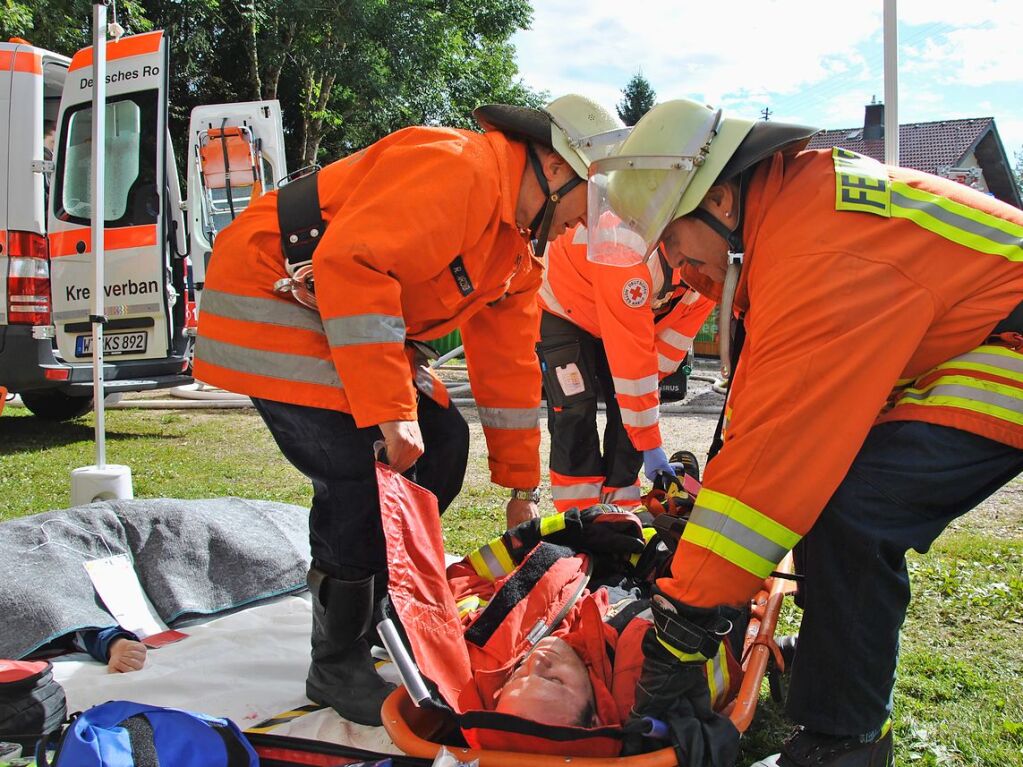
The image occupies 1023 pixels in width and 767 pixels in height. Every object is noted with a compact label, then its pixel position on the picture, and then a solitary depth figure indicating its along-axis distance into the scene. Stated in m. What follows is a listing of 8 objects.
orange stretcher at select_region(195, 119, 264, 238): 8.73
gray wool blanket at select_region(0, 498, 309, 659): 2.78
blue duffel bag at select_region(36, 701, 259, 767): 1.66
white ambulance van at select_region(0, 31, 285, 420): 6.17
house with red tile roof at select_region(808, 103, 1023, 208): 29.73
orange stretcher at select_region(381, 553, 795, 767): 1.74
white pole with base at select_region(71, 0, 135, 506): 4.29
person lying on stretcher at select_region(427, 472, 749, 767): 1.84
